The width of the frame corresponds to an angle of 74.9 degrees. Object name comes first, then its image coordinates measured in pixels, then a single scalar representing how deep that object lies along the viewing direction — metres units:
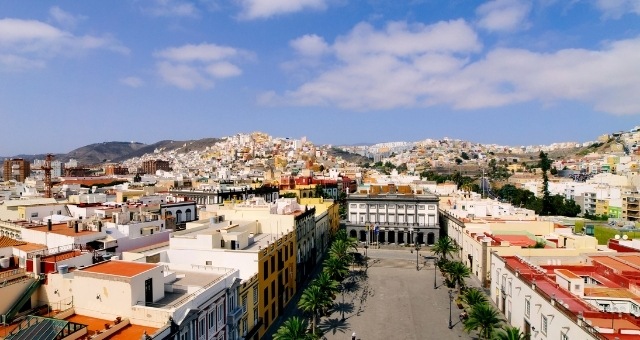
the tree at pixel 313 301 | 36.47
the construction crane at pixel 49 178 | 78.59
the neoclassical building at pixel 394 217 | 76.44
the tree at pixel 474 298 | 37.94
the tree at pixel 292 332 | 29.58
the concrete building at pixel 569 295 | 25.09
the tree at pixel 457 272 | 47.00
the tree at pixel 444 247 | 57.12
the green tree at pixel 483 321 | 32.81
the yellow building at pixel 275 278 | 35.28
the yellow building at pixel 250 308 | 30.64
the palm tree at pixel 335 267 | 47.36
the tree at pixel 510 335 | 26.97
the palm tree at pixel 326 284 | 40.28
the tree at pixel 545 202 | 106.39
